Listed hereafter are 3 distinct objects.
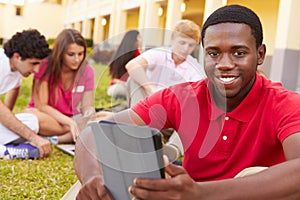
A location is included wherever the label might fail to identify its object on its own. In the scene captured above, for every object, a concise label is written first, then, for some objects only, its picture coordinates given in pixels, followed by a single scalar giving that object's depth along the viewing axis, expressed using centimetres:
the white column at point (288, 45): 739
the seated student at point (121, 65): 178
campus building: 740
